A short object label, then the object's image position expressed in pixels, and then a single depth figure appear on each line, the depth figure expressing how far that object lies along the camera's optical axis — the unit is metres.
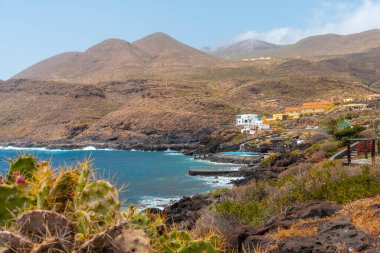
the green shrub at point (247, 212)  11.80
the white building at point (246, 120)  90.51
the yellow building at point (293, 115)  92.68
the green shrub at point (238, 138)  75.51
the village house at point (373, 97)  100.43
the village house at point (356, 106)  80.44
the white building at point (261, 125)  83.24
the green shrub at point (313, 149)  35.38
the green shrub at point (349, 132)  35.95
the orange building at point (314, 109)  91.38
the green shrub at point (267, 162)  38.44
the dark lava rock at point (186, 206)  19.17
